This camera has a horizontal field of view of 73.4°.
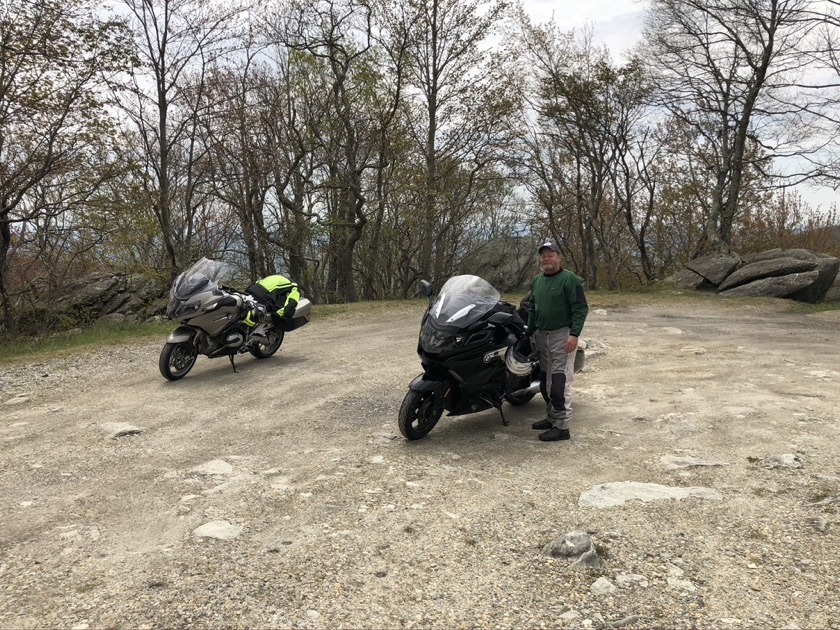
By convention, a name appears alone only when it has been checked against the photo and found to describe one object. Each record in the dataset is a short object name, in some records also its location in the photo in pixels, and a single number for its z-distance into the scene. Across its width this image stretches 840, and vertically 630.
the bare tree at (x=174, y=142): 18.86
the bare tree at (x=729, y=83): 16.97
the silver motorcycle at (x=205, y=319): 7.02
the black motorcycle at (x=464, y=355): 4.52
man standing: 4.65
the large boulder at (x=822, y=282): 15.66
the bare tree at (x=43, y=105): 11.91
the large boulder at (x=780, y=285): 15.59
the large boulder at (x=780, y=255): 16.78
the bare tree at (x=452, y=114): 19.78
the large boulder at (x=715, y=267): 17.39
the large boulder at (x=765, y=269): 16.20
